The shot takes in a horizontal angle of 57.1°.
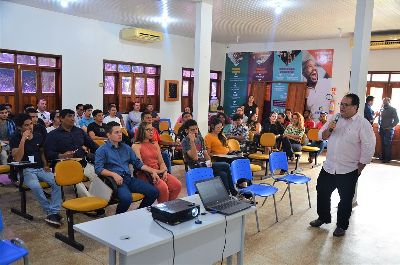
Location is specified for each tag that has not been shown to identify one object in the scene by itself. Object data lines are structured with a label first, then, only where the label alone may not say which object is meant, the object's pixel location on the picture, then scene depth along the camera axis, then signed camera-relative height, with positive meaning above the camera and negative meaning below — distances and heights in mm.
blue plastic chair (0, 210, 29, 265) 2579 -1159
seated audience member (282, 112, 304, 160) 8570 -793
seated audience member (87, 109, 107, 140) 7069 -628
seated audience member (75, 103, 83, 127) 9039 -414
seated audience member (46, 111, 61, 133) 7610 -639
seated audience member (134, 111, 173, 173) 5328 -846
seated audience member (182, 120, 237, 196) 5375 -877
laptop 3062 -856
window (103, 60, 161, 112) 10883 +379
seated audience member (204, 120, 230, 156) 6008 -695
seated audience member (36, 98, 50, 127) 8562 -436
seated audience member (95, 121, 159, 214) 4242 -829
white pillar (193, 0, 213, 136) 6941 +765
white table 2395 -953
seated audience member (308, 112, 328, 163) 9315 -1090
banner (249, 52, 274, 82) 13383 +1298
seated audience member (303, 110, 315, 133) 10872 -538
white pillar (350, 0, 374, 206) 5668 +916
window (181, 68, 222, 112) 13094 +370
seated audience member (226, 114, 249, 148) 7742 -649
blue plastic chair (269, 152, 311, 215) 5234 -982
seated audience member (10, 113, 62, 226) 4535 -943
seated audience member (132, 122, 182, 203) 4797 -794
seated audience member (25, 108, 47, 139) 5598 -508
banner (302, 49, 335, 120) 12000 +803
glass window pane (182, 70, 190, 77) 12984 +894
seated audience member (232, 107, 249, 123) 9266 -273
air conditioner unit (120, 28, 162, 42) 10508 +1796
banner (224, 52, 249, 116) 14062 +758
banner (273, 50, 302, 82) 12672 +1265
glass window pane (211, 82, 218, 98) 14382 +401
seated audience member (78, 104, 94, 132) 8172 -529
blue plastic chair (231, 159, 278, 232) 4548 -1053
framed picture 12219 +248
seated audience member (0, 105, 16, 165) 6637 -631
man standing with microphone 4312 -591
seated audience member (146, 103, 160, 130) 8868 -567
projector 2689 -849
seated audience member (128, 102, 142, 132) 10328 -563
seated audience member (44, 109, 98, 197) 4961 -696
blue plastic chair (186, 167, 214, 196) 4027 -868
